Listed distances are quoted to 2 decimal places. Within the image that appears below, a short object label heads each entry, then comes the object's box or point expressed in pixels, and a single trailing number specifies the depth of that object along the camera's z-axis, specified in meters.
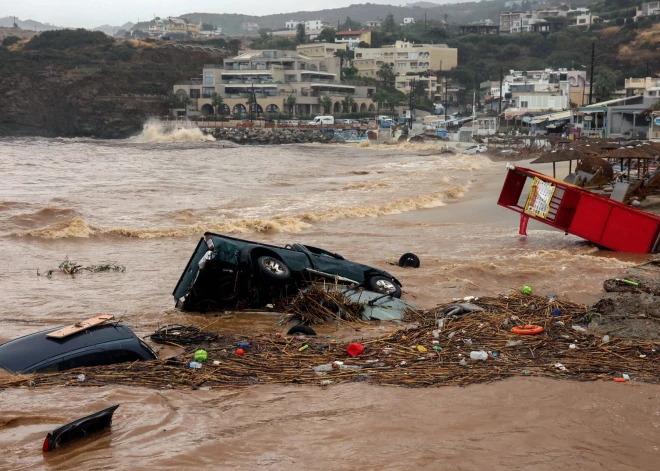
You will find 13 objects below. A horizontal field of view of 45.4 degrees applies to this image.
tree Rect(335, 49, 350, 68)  158.50
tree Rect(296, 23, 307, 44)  193.12
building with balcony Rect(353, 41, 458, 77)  149.50
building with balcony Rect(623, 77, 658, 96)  88.06
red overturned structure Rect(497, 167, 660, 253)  15.23
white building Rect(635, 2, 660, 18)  159.00
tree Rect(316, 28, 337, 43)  183.62
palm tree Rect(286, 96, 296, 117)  116.31
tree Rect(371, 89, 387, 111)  125.30
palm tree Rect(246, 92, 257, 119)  117.19
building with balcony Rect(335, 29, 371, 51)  177.12
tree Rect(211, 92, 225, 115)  116.75
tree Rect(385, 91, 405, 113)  124.13
